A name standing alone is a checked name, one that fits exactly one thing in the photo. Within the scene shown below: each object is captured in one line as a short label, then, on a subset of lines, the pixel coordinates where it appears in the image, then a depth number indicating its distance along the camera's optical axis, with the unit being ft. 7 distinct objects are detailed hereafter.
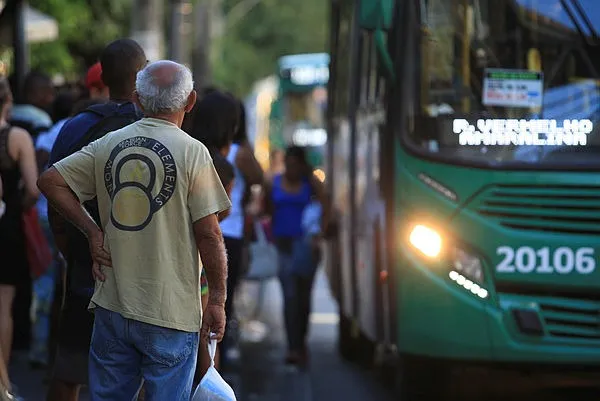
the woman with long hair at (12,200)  62.08
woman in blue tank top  83.66
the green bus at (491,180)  57.82
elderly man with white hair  37.68
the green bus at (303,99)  233.35
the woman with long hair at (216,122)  53.72
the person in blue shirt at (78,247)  44.65
